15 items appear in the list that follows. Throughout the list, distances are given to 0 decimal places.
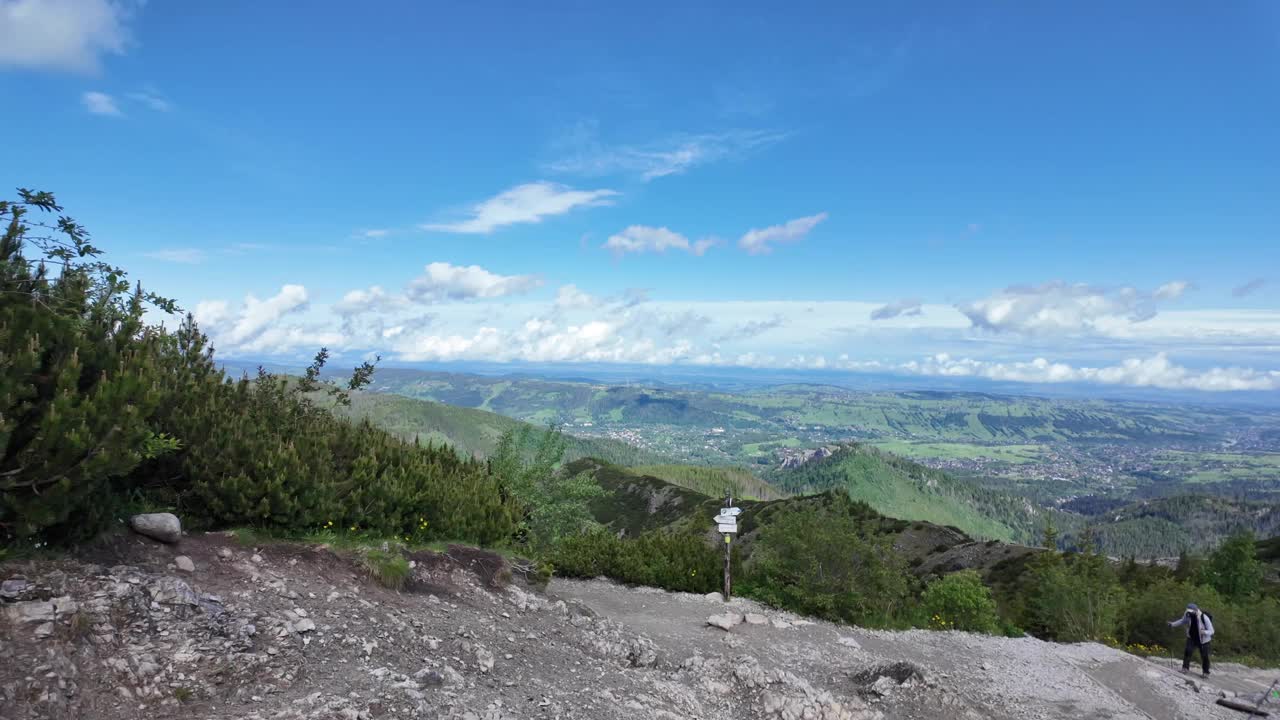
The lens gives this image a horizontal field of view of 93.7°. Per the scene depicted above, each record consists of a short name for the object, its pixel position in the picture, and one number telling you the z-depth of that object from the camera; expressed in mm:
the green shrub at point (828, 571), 20719
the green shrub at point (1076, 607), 29750
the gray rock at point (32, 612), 7051
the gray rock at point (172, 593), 8414
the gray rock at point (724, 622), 16547
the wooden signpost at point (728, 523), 18641
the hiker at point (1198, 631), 21000
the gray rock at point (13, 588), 7207
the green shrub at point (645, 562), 20797
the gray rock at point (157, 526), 9648
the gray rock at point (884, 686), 13559
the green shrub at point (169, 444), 7777
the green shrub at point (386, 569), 11586
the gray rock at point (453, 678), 9266
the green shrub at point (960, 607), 23172
